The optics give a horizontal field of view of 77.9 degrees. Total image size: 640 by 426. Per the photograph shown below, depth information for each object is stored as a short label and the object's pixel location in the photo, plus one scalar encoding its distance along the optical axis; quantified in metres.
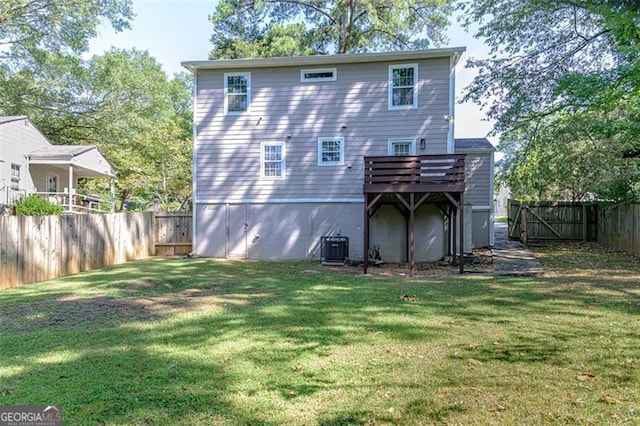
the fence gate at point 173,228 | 15.09
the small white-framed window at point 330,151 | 13.18
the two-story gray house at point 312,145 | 12.70
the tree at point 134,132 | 21.86
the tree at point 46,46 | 19.28
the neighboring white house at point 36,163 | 15.92
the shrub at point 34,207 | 12.34
